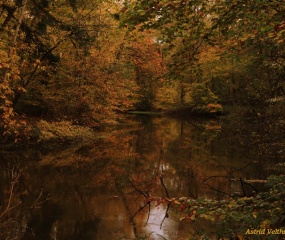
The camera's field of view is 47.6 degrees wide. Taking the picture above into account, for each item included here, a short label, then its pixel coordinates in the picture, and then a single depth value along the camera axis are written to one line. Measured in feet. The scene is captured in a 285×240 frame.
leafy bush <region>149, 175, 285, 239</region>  12.51
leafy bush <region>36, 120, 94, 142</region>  58.13
